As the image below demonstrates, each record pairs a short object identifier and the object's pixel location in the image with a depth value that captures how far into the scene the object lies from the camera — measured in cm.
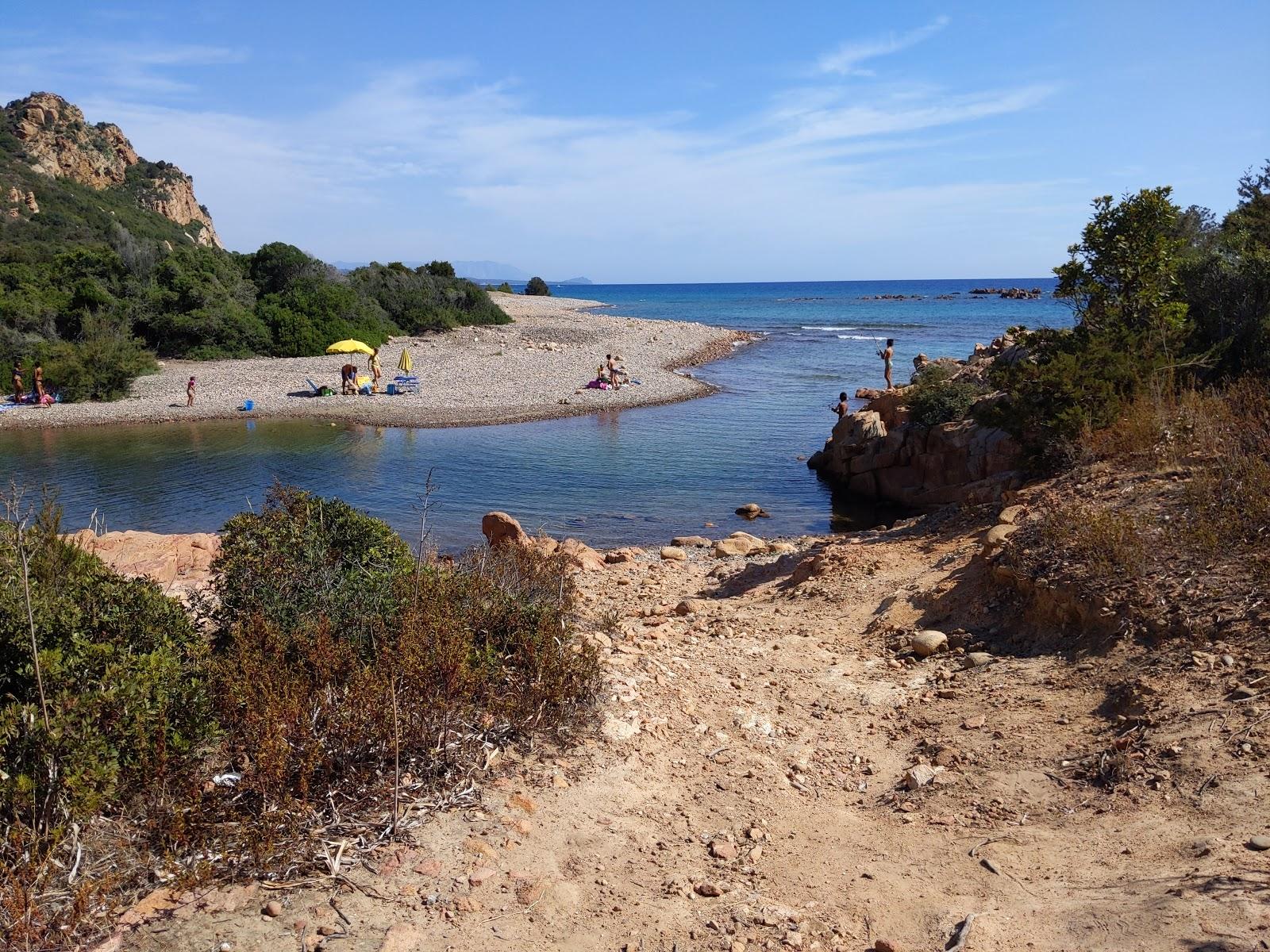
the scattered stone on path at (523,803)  465
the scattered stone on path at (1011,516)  882
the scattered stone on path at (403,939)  360
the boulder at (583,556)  1145
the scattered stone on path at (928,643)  722
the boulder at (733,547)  1293
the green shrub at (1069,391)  1055
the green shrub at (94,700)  388
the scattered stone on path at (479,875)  404
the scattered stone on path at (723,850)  446
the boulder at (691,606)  902
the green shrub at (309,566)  579
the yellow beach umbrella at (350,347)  3209
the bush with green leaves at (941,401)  1628
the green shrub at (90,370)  2758
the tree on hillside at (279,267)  4356
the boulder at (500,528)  1194
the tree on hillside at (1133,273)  1173
